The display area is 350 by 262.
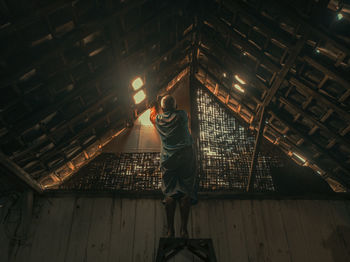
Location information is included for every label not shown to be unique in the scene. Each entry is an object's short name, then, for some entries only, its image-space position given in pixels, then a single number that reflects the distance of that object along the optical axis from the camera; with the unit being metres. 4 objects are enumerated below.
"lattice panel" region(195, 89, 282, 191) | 5.67
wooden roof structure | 3.52
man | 3.95
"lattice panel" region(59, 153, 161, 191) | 5.56
